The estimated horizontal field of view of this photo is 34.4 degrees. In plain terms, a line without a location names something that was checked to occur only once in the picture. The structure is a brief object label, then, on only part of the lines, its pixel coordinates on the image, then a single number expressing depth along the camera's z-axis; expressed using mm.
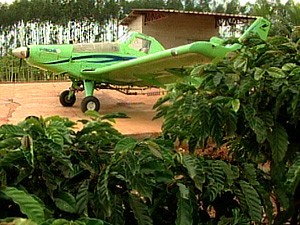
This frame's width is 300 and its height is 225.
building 11609
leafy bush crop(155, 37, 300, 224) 1413
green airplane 6197
